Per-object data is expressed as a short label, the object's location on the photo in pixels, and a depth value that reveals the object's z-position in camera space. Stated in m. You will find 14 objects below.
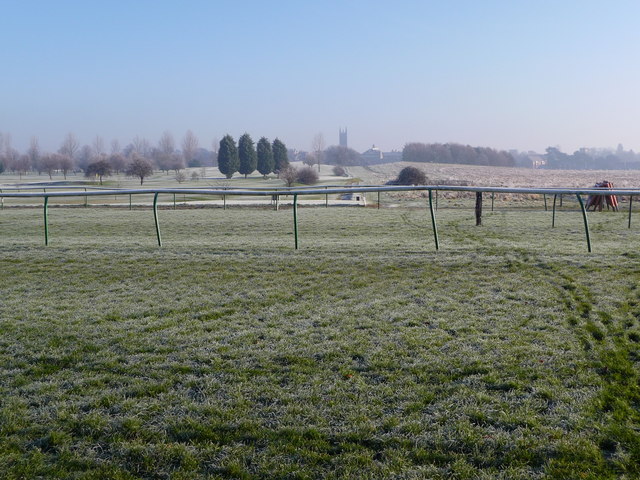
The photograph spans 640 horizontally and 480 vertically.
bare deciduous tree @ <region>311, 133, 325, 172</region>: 113.76
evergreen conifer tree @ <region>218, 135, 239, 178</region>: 79.19
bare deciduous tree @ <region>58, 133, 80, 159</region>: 137.81
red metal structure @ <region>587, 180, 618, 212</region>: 26.33
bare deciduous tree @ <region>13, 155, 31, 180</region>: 107.75
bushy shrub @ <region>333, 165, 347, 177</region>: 90.15
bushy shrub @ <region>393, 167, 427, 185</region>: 48.47
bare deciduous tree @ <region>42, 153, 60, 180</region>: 89.12
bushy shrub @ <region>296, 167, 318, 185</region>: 58.59
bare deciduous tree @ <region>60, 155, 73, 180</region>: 89.62
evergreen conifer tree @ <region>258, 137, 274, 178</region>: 81.56
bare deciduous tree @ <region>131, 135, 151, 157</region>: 180.45
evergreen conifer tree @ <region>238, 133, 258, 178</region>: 81.12
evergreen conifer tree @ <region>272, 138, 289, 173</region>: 83.50
